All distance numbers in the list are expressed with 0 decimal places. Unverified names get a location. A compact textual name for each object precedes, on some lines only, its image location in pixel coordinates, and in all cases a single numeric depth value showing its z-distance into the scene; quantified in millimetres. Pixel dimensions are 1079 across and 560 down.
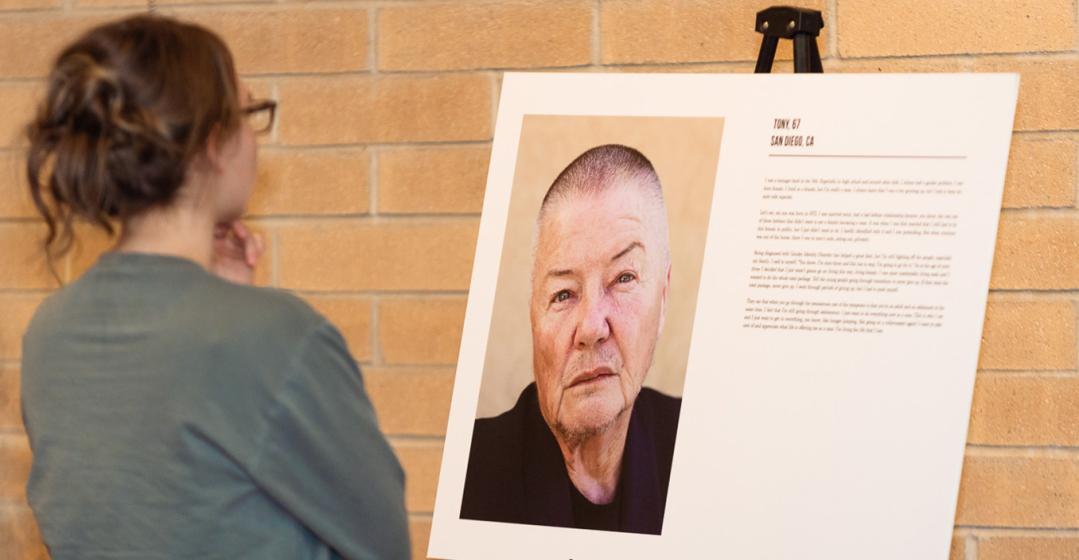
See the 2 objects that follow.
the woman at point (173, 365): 4302
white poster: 4688
